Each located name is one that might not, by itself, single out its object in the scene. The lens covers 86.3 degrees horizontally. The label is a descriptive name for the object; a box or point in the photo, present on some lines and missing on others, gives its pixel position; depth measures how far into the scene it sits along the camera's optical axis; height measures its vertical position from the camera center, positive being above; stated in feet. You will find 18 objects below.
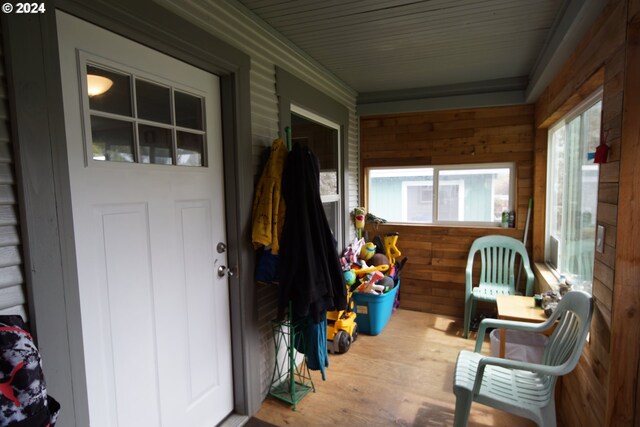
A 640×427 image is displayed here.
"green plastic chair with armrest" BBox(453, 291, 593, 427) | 5.21 -3.35
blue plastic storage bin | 10.56 -3.93
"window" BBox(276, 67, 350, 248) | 8.02 +1.57
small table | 7.02 -2.78
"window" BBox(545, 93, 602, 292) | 6.58 -0.29
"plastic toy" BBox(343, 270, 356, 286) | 10.12 -2.73
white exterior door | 4.23 -0.60
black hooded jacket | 6.48 -1.19
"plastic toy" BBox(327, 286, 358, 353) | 9.42 -4.10
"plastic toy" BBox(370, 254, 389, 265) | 11.67 -2.58
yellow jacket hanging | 6.55 -0.37
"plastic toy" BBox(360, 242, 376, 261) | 11.82 -2.31
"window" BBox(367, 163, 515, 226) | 11.72 -0.36
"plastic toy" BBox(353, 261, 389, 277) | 10.71 -2.66
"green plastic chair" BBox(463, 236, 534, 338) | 10.61 -2.87
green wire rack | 7.31 -4.22
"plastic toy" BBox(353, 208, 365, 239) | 12.44 -1.17
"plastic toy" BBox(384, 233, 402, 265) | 12.17 -2.20
